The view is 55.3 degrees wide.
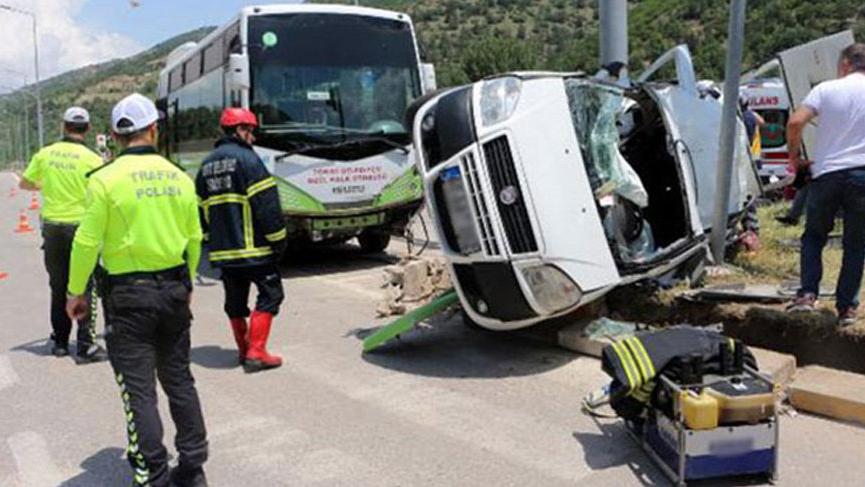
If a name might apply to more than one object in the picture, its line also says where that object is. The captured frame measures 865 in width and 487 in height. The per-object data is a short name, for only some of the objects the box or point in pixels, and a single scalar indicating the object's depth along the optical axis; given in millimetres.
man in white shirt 5152
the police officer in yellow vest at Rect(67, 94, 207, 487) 3705
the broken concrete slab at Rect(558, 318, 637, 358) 5867
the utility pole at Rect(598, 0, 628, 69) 8729
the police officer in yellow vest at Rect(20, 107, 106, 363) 6605
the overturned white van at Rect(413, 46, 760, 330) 5340
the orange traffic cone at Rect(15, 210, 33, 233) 18172
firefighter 5969
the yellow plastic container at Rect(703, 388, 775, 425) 3674
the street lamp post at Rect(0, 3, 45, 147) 53016
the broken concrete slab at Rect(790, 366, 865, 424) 4539
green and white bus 10047
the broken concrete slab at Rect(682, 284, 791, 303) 5867
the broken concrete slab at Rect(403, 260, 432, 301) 7996
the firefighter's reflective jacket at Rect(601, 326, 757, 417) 3951
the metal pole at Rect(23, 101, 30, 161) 80412
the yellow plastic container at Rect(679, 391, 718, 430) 3621
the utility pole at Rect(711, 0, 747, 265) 6793
